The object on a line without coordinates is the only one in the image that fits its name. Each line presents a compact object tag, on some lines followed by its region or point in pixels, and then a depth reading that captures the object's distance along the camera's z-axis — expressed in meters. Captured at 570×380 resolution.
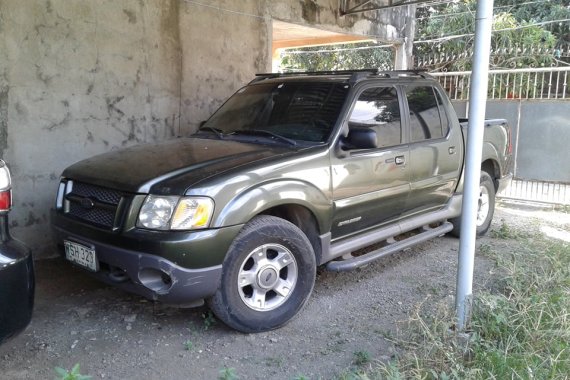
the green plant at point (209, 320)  3.79
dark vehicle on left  2.55
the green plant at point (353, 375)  2.74
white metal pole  3.20
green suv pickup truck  3.32
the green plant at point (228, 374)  2.64
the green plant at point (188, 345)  3.49
